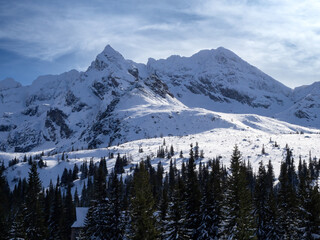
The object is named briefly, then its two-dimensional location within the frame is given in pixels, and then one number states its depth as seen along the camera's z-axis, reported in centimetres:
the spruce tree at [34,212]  5284
